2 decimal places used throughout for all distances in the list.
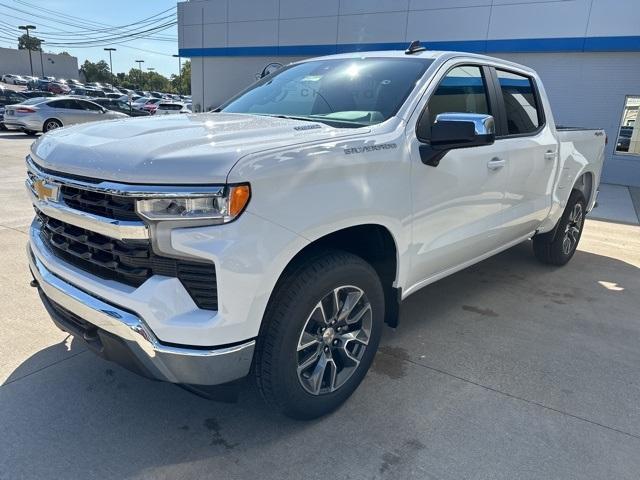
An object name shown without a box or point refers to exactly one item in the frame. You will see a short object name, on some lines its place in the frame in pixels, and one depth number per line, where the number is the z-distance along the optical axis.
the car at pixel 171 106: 24.61
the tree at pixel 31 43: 94.31
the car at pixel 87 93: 43.02
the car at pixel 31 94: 24.58
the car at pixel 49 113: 17.47
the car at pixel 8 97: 22.25
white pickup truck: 2.00
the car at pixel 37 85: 51.17
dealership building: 12.87
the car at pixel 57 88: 46.55
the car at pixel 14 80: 62.72
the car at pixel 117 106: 21.38
